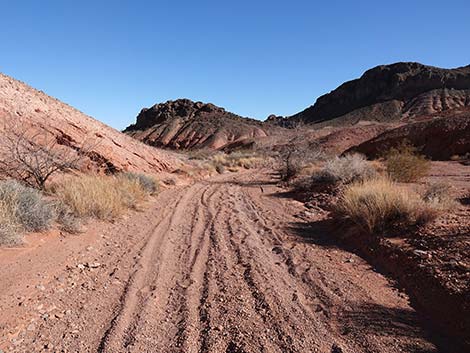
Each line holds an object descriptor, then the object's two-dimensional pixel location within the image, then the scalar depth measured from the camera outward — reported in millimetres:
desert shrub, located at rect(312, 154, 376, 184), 11266
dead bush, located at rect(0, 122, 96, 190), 8750
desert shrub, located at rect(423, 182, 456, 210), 6742
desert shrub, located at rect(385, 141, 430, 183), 11969
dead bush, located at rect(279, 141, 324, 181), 16953
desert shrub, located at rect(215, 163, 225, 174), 23866
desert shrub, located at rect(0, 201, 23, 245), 4988
